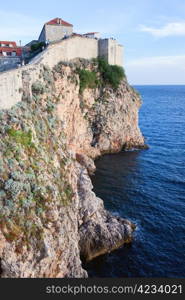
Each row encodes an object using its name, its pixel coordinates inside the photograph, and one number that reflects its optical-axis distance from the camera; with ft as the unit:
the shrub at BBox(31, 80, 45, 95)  94.73
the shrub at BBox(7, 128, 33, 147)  68.43
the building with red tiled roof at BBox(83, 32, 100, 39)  202.49
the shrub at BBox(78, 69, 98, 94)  156.46
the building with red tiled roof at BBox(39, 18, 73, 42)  160.66
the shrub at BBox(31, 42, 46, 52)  159.24
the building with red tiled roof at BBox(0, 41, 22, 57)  170.93
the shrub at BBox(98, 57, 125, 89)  175.63
